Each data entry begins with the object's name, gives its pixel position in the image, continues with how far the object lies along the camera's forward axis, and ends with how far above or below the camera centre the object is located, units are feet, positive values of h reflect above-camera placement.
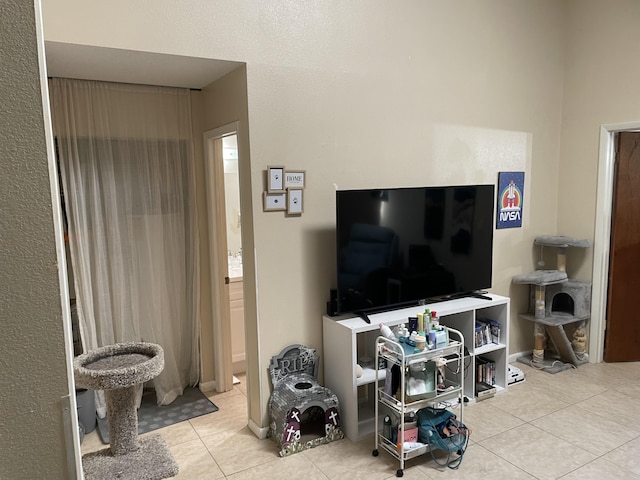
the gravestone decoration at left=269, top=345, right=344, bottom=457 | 9.46 -4.24
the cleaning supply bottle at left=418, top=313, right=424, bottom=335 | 9.05 -2.53
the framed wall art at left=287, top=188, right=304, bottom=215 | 9.99 -0.14
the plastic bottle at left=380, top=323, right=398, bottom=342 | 9.09 -2.69
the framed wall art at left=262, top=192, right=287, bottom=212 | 9.74 -0.13
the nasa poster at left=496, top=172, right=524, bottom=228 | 13.25 -0.26
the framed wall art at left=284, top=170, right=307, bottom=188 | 9.93 +0.34
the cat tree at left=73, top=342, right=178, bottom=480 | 8.39 -3.97
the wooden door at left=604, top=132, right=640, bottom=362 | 13.32 -2.08
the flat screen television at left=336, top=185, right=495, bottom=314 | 10.06 -1.19
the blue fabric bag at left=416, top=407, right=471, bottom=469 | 8.84 -4.54
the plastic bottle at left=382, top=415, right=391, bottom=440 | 9.24 -4.56
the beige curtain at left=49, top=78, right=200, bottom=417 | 10.45 -0.38
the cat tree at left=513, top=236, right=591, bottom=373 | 13.34 -3.58
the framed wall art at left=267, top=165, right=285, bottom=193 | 9.71 +0.34
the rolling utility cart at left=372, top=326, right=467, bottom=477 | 8.73 -3.84
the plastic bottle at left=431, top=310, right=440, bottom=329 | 9.23 -2.52
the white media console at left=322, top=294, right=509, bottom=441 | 9.86 -3.56
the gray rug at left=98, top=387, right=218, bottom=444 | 10.66 -5.10
